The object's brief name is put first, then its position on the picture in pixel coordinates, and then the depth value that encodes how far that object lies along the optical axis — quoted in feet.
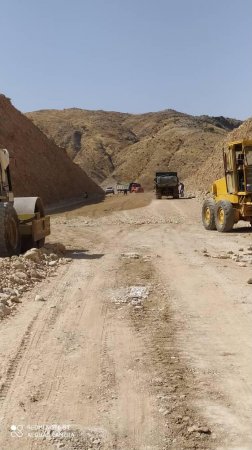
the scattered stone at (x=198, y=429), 12.28
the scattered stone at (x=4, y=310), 22.17
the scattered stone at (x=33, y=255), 34.45
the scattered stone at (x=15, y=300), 24.40
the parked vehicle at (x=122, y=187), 225.93
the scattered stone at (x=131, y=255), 38.59
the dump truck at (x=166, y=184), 145.38
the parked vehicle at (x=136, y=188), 221.66
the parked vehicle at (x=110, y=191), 238.48
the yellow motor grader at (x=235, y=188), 54.19
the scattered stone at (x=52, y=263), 35.55
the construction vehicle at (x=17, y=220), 37.24
